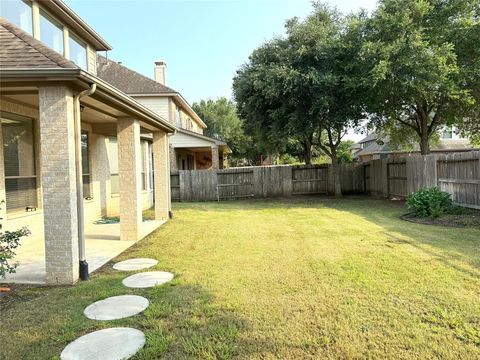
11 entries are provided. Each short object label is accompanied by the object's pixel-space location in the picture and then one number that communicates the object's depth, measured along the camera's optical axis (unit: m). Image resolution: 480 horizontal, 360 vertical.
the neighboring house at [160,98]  18.94
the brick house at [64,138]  4.66
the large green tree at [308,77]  13.59
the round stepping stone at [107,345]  2.91
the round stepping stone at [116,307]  3.71
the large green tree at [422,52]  11.97
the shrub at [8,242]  4.24
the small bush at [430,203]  9.59
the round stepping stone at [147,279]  4.73
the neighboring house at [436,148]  31.80
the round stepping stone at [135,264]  5.60
